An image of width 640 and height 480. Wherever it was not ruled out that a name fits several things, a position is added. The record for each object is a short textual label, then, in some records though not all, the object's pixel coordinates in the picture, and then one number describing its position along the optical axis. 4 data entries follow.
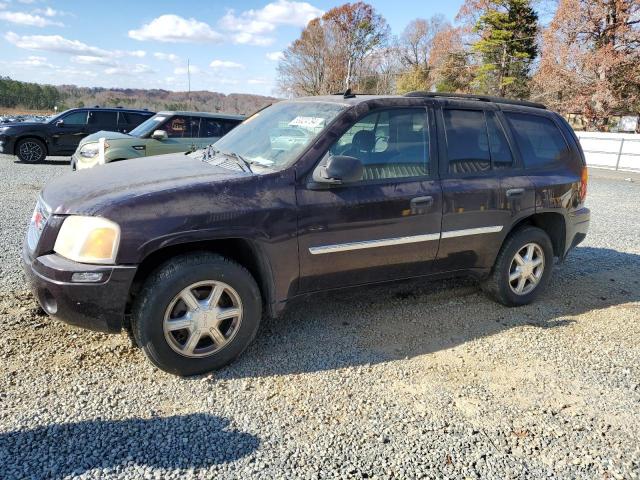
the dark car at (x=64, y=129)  14.06
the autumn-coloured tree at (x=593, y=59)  27.62
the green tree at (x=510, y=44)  41.00
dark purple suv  2.90
